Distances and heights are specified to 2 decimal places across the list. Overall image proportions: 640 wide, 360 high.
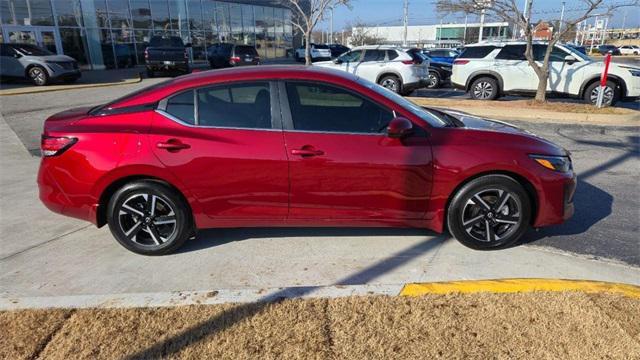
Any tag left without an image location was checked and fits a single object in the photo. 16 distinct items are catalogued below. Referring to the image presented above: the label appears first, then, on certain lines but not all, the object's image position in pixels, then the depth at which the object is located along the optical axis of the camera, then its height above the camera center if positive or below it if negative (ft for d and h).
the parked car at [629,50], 200.30 -6.27
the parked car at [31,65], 60.70 -2.90
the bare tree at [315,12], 66.80 +4.01
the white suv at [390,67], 47.47 -2.99
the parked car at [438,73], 61.21 -4.64
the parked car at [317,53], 121.39 -3.63
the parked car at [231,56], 80.59 -2.80
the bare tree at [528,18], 37.01 +1.52
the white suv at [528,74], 38.70 -3.24
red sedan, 12.10 -3.23
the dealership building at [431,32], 228.63 +3.46
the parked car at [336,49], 134.15 -3.04
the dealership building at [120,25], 82.23 +3.44
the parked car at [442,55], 68.23 -2.60
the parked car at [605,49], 187.42 -5.74
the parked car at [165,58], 70.69 -2.54
